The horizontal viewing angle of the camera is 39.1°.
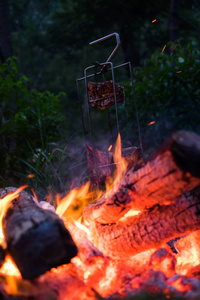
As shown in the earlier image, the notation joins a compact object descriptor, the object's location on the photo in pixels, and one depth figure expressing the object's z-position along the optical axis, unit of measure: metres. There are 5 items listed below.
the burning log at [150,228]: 1.59
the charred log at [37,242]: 1.49
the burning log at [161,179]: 1.30
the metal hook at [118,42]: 2.02
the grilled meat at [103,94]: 2.12
